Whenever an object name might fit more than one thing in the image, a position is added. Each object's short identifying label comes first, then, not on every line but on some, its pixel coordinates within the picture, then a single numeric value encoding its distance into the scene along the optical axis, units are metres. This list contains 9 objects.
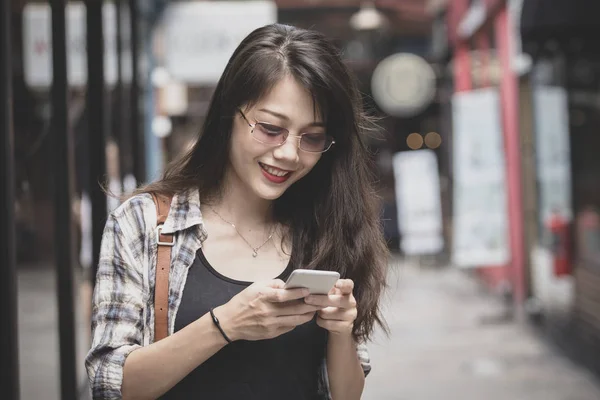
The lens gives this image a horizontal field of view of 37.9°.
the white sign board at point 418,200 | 12.70
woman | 1.98
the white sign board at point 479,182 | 9.93
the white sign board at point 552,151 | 8.23
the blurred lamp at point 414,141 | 21.36
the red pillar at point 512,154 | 10.27
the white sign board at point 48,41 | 4.84
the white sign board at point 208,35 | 8.12
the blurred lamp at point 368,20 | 13.00
